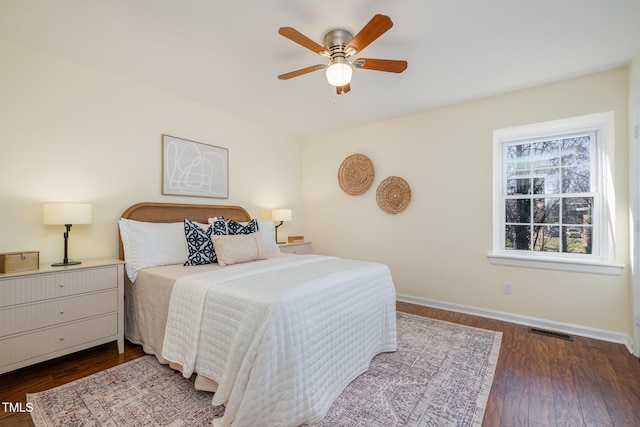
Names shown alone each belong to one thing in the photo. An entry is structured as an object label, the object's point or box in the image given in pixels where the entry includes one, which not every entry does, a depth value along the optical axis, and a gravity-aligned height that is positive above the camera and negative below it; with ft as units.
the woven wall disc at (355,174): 13.51 +1.86
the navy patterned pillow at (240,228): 10.03 -0.53
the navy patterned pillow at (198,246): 8.68 -1.00
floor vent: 8.87 -3.75
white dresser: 6.30 -2.34
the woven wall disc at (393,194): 12.46 +0.82
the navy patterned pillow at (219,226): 9.67 -0.45
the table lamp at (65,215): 7.27 -0.08
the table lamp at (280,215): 13.39 -0.10
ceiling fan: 6.38 +3.55
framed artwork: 10.36 +1.67
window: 9.06 +0.63
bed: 4.82 -2.19
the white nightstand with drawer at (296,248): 13.12 -1.63
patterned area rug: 5.30 -3.74
